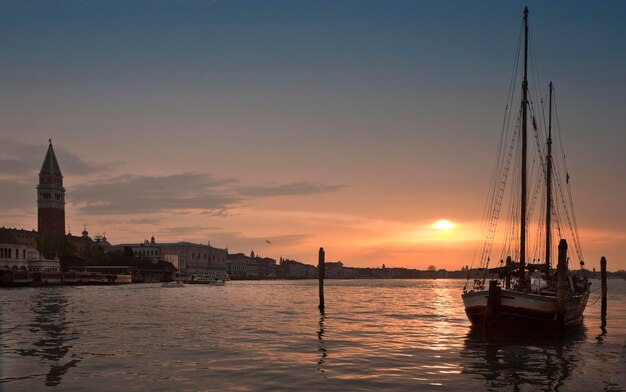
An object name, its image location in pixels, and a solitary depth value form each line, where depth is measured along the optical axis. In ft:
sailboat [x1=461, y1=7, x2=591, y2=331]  118.11
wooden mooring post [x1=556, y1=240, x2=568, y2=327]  114.43
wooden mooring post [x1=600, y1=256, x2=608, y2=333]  181.37
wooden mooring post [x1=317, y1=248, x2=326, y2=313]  200.34
